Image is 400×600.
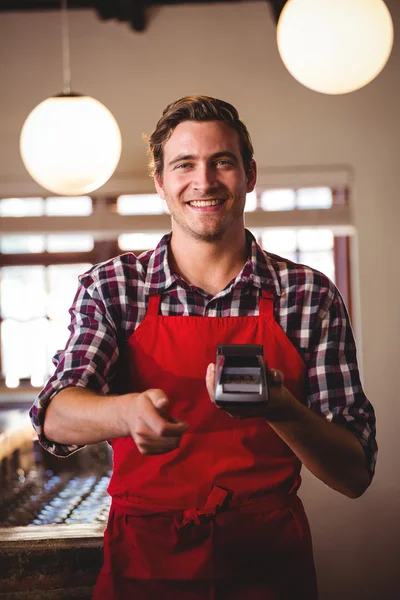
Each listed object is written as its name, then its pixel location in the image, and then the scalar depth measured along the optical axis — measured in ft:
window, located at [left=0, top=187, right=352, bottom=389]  14.56
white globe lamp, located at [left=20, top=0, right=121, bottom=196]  8.41
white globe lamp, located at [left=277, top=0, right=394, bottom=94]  6.91
